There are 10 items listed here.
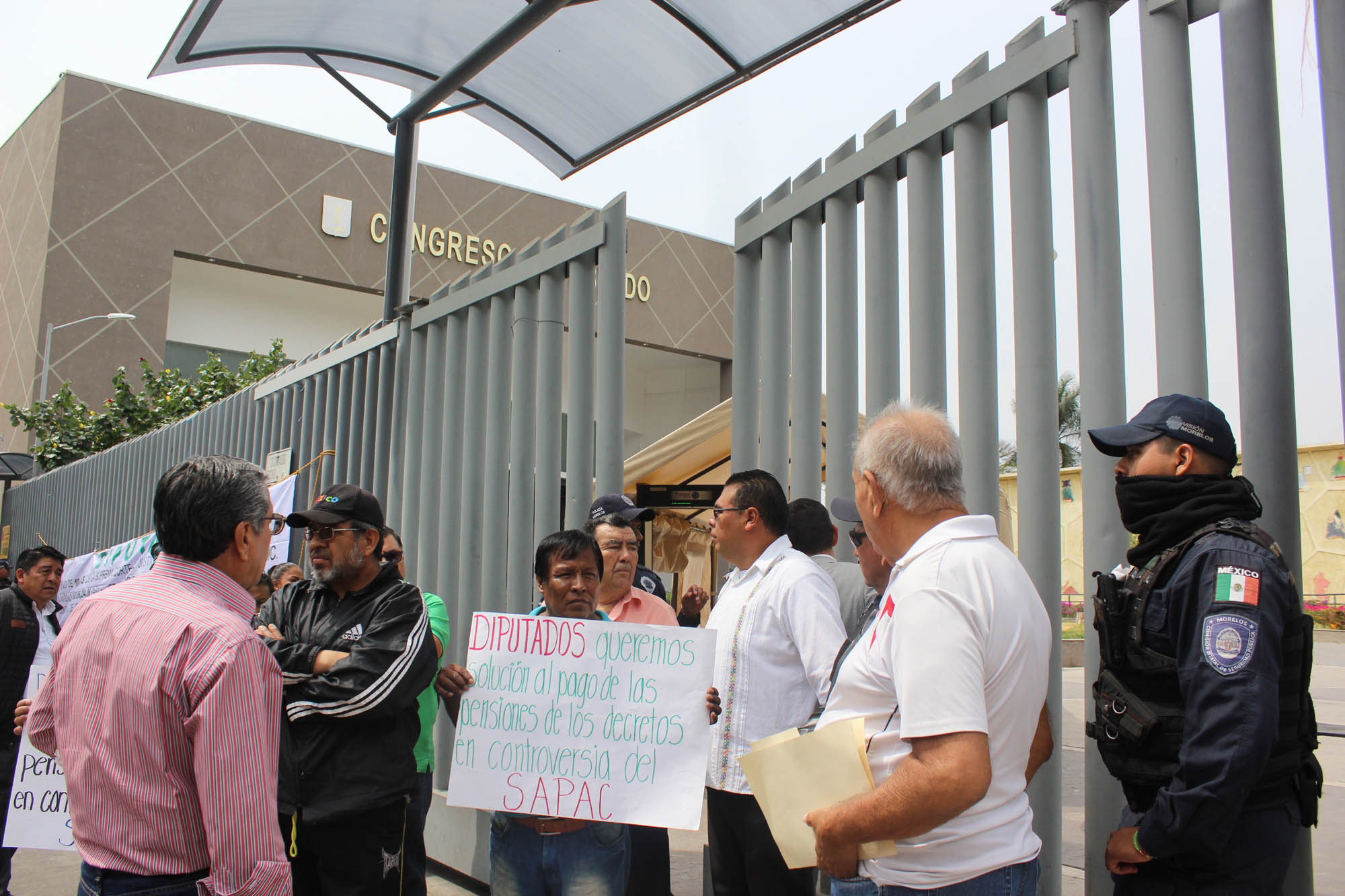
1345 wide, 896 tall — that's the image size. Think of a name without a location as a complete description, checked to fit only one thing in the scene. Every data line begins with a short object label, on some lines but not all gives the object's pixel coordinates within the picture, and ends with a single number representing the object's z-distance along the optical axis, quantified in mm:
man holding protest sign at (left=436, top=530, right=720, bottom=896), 3152
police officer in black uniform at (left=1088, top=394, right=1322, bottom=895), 2168
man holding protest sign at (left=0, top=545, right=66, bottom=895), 5152
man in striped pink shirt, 2104
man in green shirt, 3570
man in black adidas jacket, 3094
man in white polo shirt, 1890
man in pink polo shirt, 4340
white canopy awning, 5430
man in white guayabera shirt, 3299
